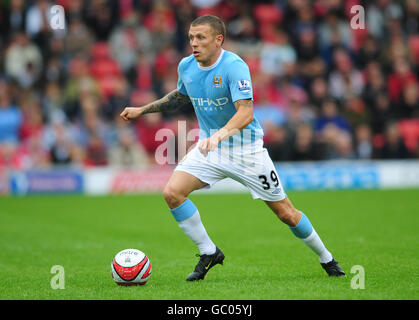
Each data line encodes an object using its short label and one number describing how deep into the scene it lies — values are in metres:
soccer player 13.69
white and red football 13.44
